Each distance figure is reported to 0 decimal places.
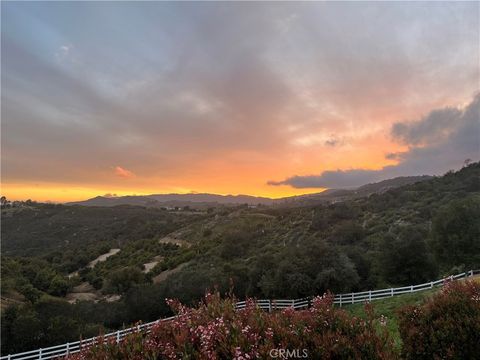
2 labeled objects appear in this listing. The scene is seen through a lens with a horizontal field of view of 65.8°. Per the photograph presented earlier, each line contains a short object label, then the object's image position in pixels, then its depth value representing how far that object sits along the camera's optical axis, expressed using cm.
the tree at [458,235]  2705
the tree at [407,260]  2678
